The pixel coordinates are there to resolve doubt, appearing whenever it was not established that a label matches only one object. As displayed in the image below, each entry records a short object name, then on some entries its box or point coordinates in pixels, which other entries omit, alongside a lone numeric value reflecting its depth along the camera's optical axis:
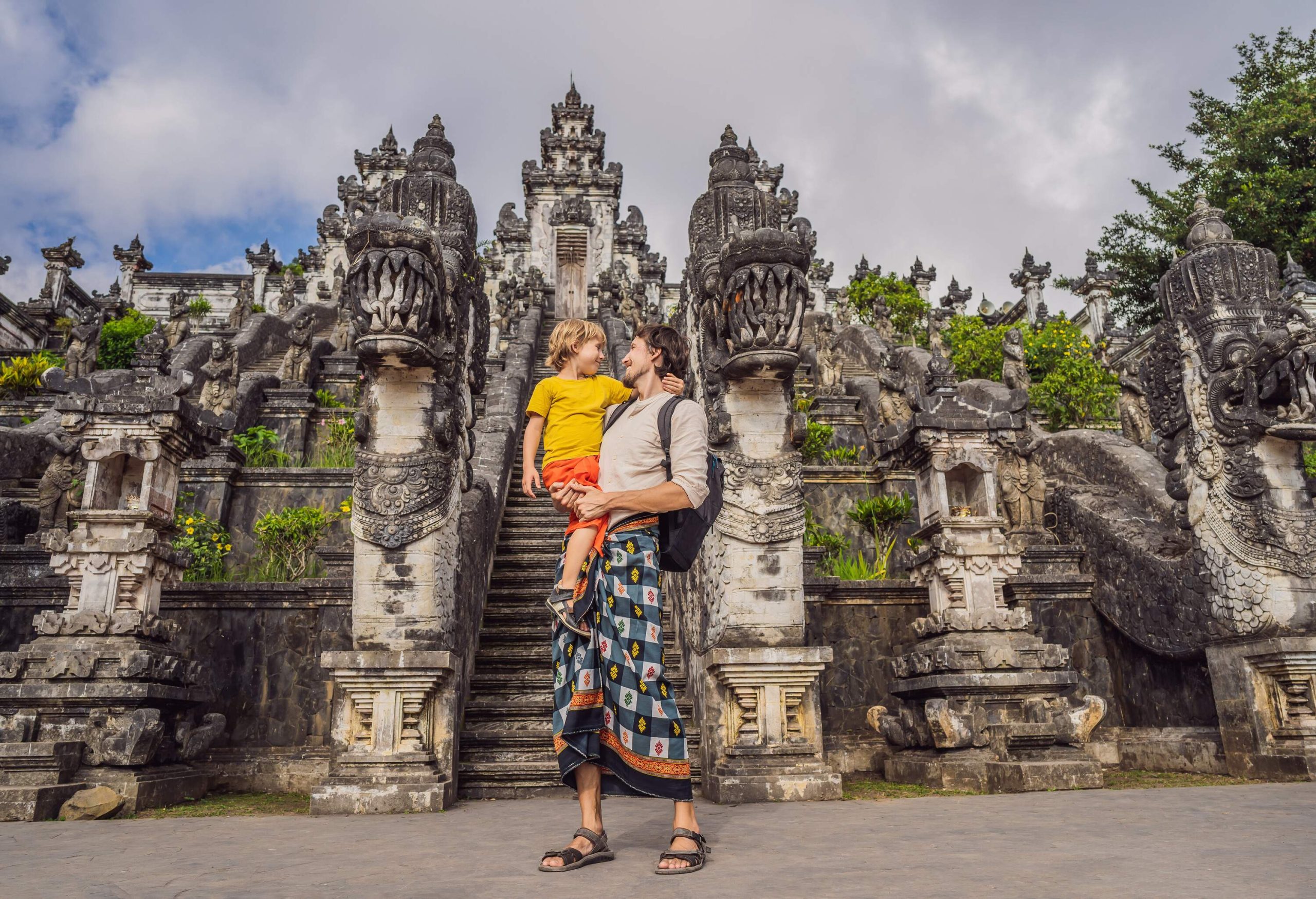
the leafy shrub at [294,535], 9.27
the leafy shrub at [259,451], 11.43
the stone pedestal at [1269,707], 5.43
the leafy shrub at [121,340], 24.03
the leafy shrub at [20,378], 16.56
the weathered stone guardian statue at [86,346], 12.16
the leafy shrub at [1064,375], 14.38
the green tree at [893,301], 22.88
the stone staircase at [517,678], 5.28
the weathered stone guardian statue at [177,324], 15.69
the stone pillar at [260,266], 38.97
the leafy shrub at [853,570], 8.02
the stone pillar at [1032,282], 26.09
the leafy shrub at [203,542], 8.75
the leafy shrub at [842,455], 11.14
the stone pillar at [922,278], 28.97
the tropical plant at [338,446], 11.65
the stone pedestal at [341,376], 14.99
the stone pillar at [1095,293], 22.15
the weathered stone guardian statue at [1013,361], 10.96
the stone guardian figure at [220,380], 11.46
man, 3.09
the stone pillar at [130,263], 41.66
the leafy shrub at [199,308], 32.50
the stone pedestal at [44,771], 4.62
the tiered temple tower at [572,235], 32.91
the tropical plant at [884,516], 9.95
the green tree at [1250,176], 17.61
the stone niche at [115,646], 5.04
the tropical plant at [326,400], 13.25
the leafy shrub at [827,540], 9.45
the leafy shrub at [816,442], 11.58
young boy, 3.51
